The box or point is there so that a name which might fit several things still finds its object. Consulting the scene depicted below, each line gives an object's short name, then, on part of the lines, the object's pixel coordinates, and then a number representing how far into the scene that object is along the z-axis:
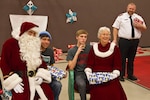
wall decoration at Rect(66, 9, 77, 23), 7.41
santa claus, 2.69
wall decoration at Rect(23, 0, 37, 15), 6.89
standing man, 4.48
